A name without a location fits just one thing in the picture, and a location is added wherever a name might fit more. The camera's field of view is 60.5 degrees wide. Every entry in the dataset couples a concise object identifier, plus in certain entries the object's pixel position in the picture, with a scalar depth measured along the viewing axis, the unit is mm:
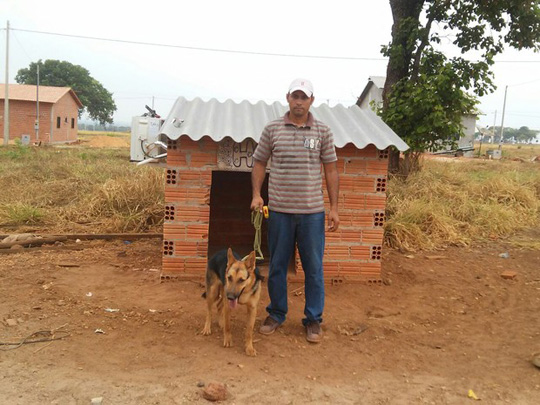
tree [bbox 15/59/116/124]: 58219
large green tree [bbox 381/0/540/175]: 9695
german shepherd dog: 3559
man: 3850
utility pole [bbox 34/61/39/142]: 33031
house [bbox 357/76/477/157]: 34128
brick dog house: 5145
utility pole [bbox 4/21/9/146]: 27805
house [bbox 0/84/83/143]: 35781
